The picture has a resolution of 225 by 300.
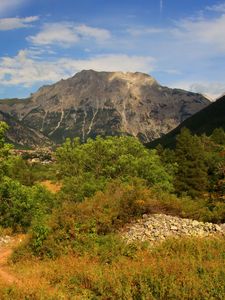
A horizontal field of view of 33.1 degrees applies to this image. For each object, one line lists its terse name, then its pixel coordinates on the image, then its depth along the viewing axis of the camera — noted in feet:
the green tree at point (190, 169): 177.27
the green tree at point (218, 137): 289.74
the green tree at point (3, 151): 96.07
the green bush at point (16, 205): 94.07
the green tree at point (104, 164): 129.08
